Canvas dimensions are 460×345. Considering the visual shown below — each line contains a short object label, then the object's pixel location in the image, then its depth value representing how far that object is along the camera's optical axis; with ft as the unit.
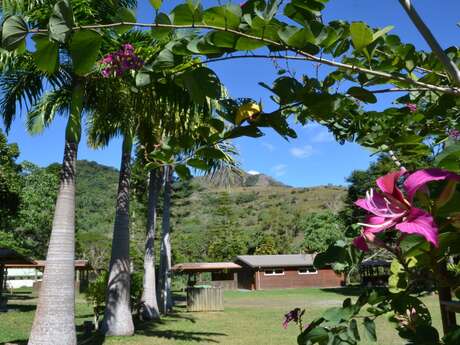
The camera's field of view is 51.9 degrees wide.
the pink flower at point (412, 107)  5.16
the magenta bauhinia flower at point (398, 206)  2.11
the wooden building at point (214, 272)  109.52
